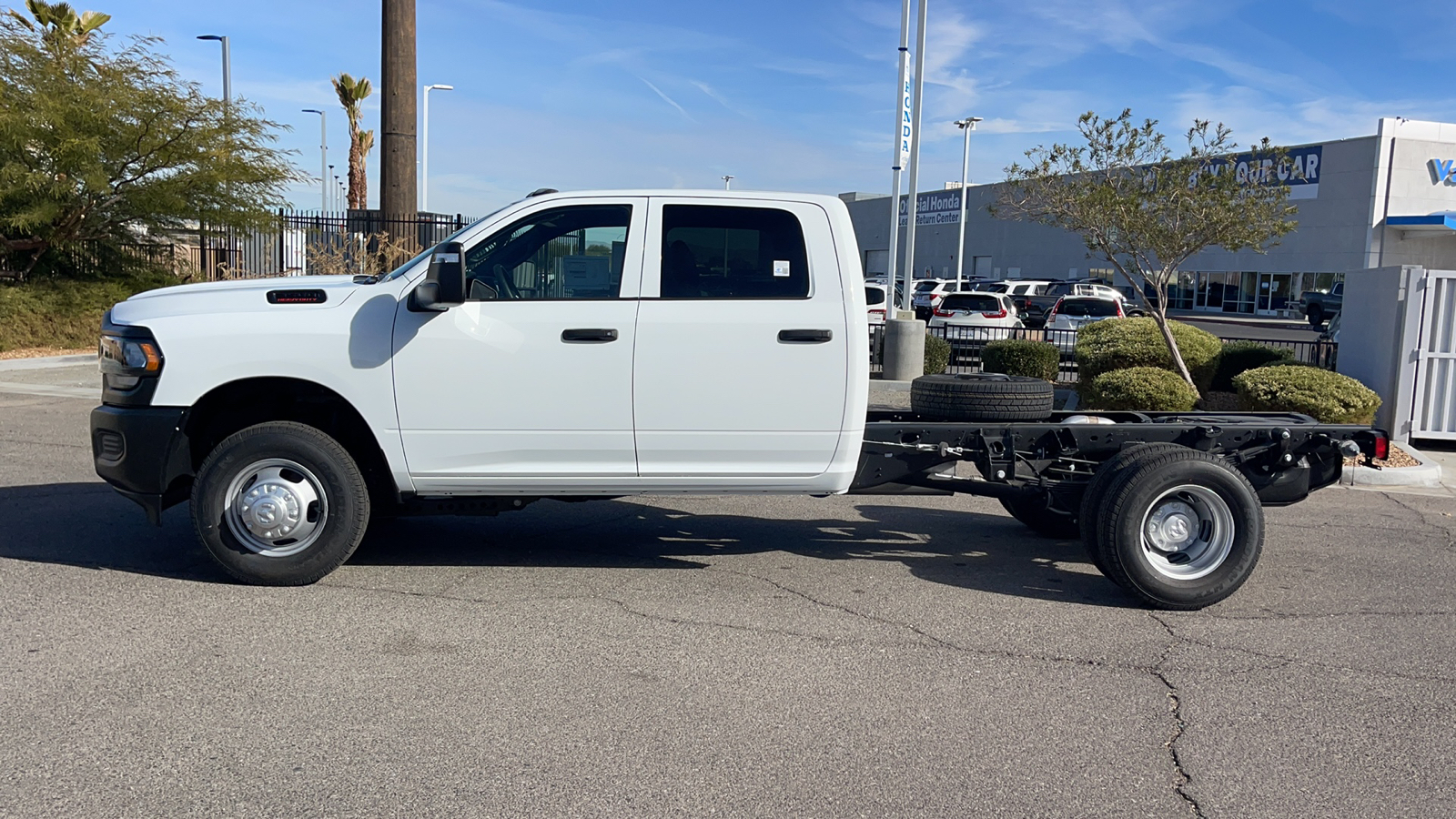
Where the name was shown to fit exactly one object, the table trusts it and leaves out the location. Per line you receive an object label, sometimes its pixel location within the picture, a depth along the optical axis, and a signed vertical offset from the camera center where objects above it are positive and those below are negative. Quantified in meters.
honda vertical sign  20.16 +2.95
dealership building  44.16 +3.59
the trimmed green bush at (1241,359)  13.51 -0.55
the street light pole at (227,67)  31.45 +5.50
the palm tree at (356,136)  45.78 +5.62
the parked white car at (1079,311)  30.38 -0.15
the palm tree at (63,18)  32.22 +7.05
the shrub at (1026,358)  16.16 -0.76
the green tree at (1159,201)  12.32 +1.14
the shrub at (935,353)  17.98 -0.82
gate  11.38 -0.42
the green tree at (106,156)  17.75 +1.79
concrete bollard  16.95 -0.73
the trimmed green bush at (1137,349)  13.71 -0.49
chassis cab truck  5.84 -0.53
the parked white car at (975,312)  28.83 -0.29
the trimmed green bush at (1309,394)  10.77 -0.75
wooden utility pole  14.81 +2.13
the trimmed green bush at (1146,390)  12.02 -0.86
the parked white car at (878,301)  17.05 -0.06
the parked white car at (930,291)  34.81 +0.29
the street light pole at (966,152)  52.56 +6.92
